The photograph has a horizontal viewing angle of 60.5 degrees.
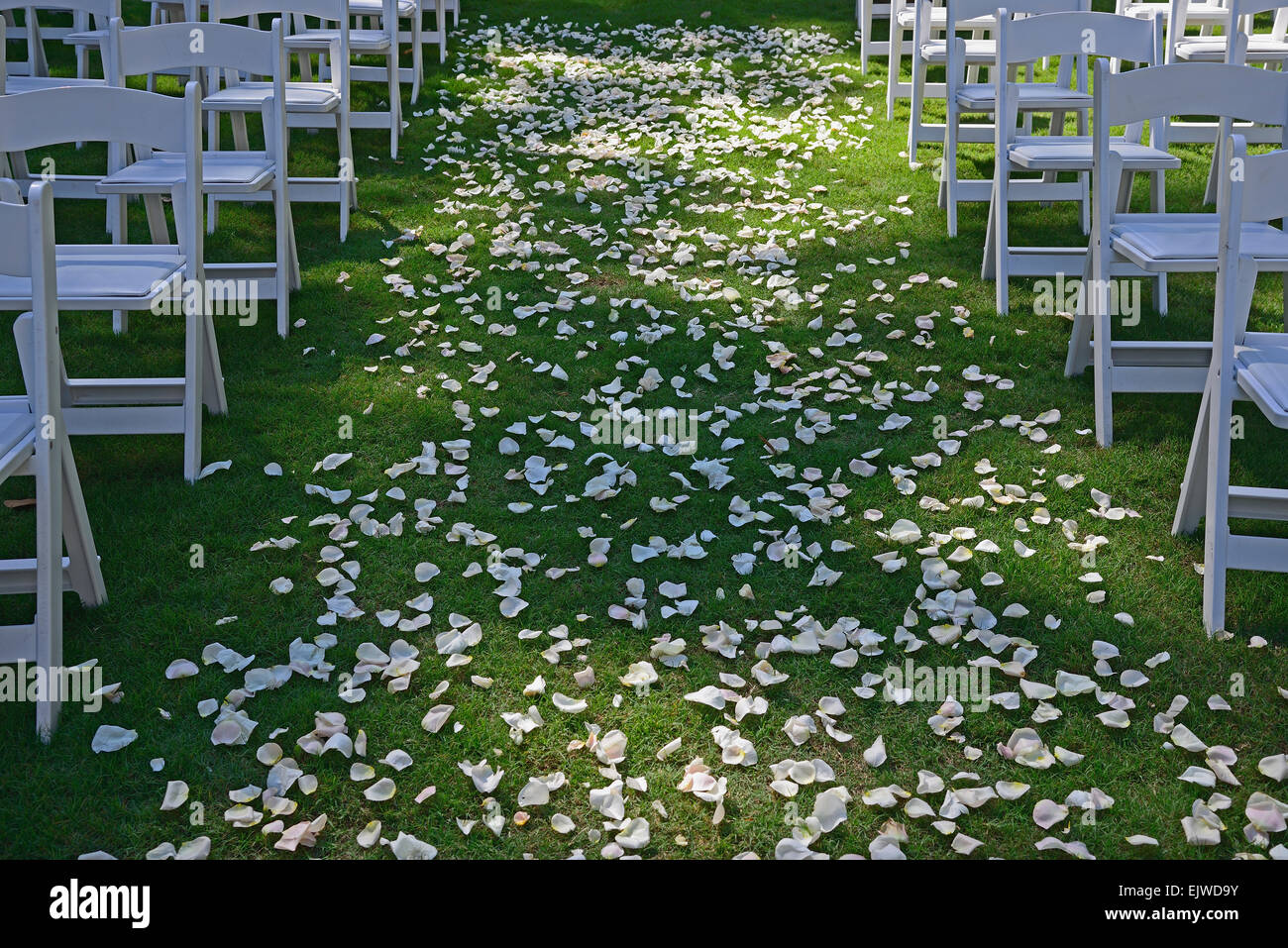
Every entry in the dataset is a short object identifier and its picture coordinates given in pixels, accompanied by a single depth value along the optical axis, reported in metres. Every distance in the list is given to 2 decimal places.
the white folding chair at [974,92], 5.53
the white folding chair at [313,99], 5.49
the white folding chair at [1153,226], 3.80
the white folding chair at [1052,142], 4.81
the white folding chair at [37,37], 6.88
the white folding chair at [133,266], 3.46
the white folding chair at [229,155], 4.44
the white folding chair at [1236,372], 3.02
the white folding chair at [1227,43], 5.73
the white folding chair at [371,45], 6.24
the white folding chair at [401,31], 7.02
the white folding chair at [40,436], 2.67
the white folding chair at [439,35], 9.29
